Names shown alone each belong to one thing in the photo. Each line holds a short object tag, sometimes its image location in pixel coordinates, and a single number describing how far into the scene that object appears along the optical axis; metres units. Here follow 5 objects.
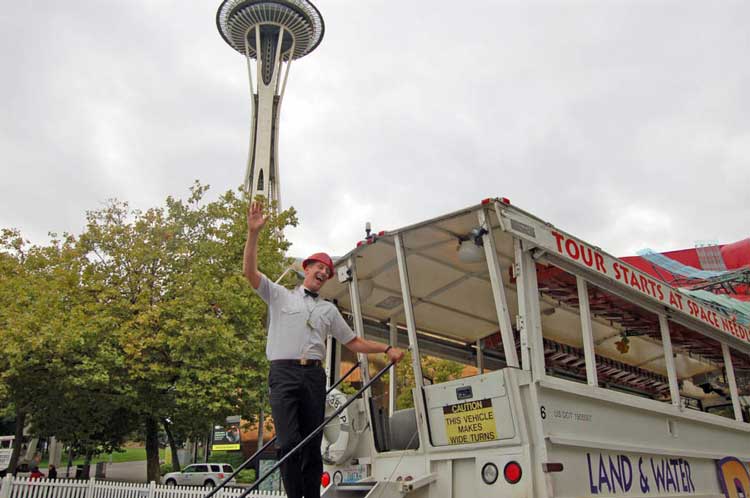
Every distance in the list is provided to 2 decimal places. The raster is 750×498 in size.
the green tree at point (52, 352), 15.31
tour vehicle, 4.16
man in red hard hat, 3.60
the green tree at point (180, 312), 16.23
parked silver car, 28.31
